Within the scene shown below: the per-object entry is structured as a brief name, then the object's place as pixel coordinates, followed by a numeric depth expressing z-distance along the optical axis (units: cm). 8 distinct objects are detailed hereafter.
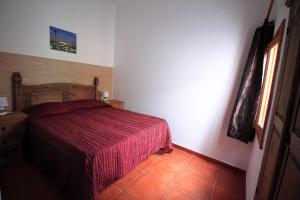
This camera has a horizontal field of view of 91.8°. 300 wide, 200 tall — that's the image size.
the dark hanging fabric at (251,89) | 188
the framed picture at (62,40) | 255
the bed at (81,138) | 135
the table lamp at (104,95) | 332
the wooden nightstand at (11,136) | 186
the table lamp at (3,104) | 189
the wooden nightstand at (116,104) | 339
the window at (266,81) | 170
